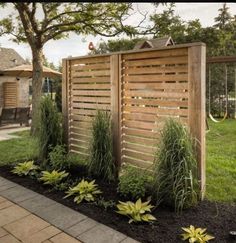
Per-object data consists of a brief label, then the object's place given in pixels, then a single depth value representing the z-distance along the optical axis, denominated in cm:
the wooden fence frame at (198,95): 362
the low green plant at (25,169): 494
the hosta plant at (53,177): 438
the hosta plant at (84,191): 381
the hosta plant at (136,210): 319
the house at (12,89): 1523
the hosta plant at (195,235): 276
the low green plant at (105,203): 357
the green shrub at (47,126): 534
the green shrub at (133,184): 374
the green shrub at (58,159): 503
